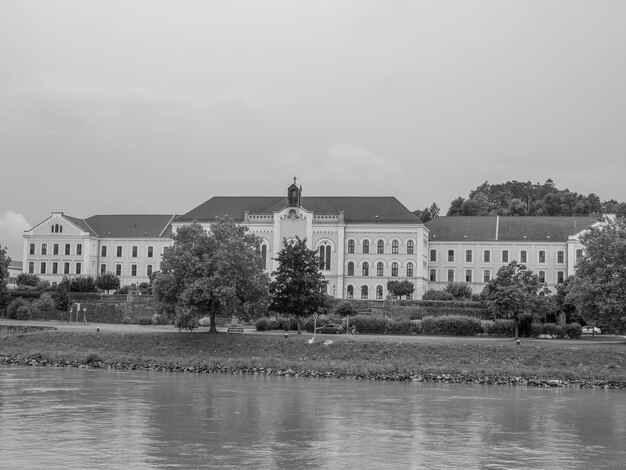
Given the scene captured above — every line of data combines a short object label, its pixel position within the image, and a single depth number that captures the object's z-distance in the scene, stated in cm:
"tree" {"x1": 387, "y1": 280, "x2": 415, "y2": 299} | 8819
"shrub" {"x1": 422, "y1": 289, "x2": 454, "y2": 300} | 8431
